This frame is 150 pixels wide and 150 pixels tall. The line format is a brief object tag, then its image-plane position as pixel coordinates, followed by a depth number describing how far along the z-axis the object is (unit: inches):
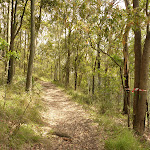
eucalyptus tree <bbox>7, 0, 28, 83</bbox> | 342.9
